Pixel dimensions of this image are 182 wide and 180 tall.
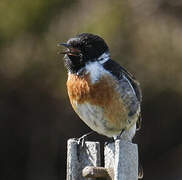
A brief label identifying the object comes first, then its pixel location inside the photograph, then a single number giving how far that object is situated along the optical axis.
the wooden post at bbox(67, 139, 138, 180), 7.05
